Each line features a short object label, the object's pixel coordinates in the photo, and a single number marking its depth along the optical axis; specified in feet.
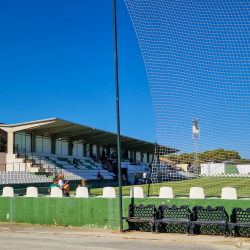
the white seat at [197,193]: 31.42
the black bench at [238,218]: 28.17
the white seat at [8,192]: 39.30
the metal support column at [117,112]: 32.04
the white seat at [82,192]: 35.60
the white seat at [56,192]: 36.73
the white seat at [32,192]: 37.93
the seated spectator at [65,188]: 37.80
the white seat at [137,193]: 33.61
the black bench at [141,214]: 31.65
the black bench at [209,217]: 28.76
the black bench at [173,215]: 30.14
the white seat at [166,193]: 32.63
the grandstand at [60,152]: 106.22
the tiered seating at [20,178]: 86.15
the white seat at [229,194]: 30.45
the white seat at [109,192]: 34.63
